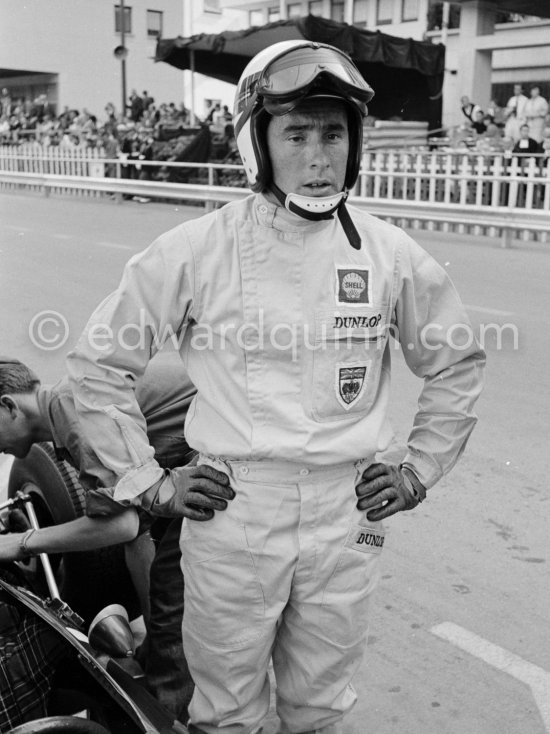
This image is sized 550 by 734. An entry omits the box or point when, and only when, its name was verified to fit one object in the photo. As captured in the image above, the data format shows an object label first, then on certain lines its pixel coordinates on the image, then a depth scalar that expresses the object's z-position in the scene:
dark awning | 17.28
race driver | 2.09
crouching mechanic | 2.54
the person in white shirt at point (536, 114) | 17.19
